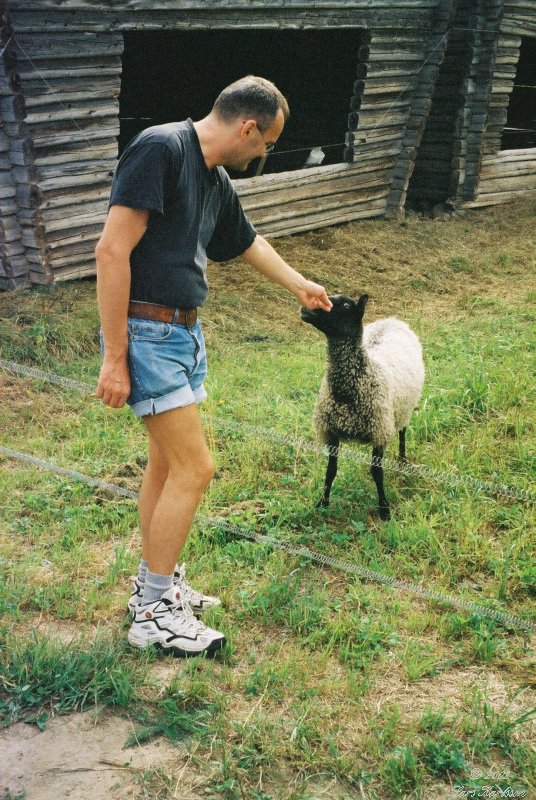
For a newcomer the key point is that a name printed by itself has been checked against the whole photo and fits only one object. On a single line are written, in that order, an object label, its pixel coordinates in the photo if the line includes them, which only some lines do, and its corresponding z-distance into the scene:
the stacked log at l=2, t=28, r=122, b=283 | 7.43
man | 2.72
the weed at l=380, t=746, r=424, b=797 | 2.66
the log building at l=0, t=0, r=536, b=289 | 7.62
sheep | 4.41
